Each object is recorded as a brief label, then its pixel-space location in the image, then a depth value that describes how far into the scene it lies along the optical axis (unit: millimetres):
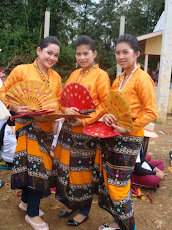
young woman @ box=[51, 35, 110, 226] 2490
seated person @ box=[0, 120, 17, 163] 4023
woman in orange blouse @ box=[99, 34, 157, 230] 2230
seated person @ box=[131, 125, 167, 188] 3566
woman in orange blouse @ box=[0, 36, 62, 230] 2520
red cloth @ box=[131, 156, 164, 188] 3594
